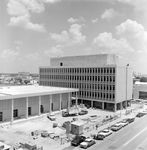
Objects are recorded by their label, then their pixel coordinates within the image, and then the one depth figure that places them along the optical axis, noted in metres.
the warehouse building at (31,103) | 53.26
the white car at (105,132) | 41.19
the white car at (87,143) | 34.69
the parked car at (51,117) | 57.03
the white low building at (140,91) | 107.80
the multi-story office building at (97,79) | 72.50
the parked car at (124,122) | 50.74
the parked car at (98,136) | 39.24
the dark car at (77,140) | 35.99
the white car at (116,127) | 46.07
